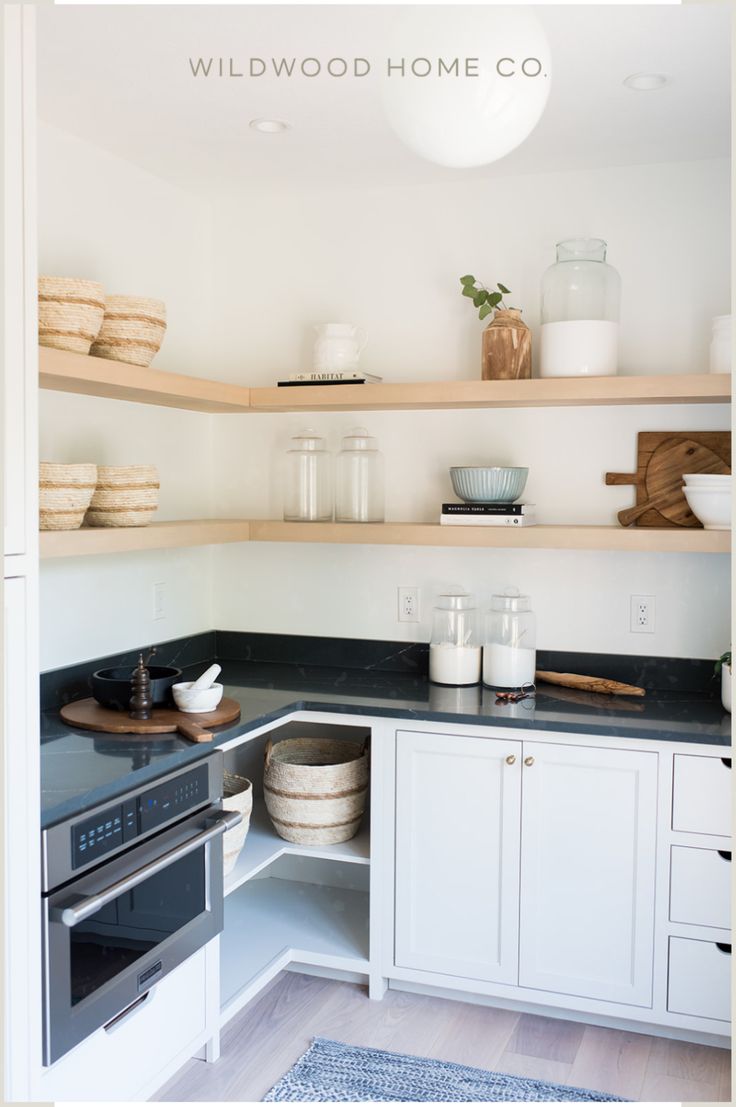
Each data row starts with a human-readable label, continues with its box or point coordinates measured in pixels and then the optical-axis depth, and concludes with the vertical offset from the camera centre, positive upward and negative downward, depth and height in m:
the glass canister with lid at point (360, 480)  3.20 +0.07
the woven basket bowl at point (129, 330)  2.54 +0.44
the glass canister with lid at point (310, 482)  3.30 +0.07
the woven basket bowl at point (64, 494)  2.31 +0.01
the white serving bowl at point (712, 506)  2.74 +0.00
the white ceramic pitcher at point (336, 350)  3.13 +0.48
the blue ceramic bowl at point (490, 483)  2.95 +0.06
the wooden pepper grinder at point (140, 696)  2.50 -0.49
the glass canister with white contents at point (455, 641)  3.04 -0.43
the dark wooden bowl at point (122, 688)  2.57 -0.48
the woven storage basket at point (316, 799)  2.89 -0.86
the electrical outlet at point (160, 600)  3.21 -0.32
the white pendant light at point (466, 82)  1.44 +0.64
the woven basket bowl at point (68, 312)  2.29 +0.44
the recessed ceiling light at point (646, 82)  2.32 +0.99
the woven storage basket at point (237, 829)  2.65 -0.88
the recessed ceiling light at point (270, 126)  2.64 +1.00
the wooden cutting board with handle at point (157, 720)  2.41 -0.54
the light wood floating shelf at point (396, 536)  2.56 -0.10
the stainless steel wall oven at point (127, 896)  1.88 -0.83
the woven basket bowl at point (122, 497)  2.56 +0.01
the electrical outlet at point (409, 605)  3.27 -0.33
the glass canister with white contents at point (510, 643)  2.96 -0.42
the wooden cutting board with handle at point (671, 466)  2.94 +0.11
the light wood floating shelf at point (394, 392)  2.56 +0.31
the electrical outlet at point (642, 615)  3.01 -0.33
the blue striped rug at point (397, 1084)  2.37 -1.40
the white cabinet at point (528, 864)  2.57 -0.96
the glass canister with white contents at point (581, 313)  2.85 +0.56
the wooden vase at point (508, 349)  2.94 +0.46
